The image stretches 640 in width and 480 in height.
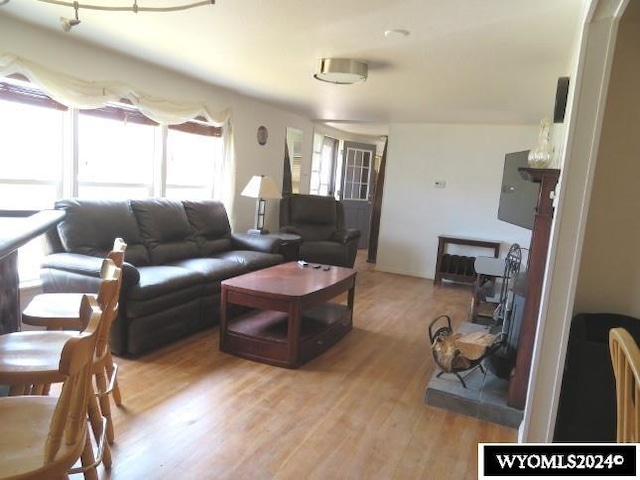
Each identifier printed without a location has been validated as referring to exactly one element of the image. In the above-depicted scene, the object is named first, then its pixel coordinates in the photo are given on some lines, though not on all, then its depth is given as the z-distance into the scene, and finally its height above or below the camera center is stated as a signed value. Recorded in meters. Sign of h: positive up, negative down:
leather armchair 5.82 -0.51
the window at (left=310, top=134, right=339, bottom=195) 7.56 +0.34
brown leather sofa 2.89 -0.72
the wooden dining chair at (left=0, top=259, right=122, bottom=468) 1.26 -0.61
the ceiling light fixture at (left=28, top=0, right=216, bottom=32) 2.08 +0.81
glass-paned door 7.91 +0.05
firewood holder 2.55 -0.95
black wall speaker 2.58 +0.63
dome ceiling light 3.26 +0.87
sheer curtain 3.08 +0.59
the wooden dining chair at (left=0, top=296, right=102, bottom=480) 0.93 -0.65
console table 5.79 -0.88
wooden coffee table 2.94 -1.07
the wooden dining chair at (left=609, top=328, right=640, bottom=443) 0.93 -0.38
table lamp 4.86 -0.11
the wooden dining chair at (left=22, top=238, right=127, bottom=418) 1.84 -0.64
